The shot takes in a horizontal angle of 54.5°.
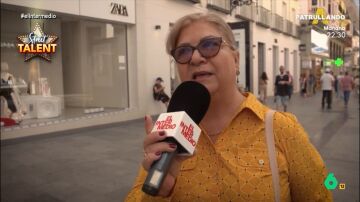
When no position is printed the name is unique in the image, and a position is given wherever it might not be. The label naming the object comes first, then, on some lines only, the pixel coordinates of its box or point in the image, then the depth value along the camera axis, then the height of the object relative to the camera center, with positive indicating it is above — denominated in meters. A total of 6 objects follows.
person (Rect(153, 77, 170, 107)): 4.73 -0.19
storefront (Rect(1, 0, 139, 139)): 2.31 -0.07
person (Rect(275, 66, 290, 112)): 8.71 -0.59
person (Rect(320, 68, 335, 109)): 11.97 -0.81
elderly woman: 1.45 -0.30
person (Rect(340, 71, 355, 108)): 13.79 -0.79
